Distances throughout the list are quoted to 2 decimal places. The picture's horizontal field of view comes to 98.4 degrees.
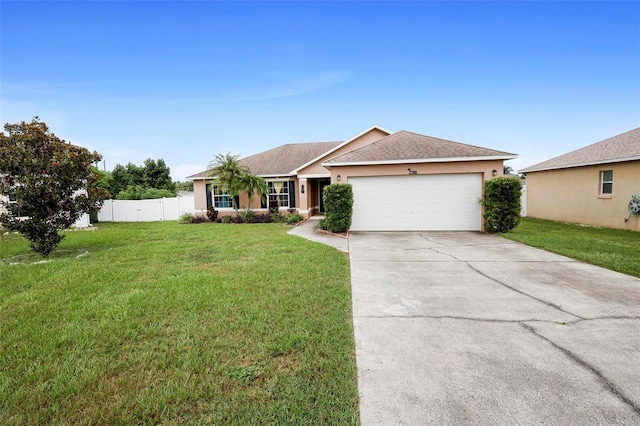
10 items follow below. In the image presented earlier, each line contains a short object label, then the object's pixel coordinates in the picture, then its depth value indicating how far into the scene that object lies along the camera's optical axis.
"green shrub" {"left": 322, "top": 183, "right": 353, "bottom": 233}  10.52
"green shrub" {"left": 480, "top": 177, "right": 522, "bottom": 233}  9.68
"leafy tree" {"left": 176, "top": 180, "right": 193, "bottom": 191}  48.57
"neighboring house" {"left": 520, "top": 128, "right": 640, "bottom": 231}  11.27
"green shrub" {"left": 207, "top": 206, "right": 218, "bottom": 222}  16.58
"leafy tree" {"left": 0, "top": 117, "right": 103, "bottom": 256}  6.88
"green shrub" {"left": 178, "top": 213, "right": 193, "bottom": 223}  16.42
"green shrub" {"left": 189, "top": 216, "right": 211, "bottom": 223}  16.39
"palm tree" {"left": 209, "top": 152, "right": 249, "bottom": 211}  14.84
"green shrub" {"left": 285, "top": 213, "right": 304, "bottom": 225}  14.88
